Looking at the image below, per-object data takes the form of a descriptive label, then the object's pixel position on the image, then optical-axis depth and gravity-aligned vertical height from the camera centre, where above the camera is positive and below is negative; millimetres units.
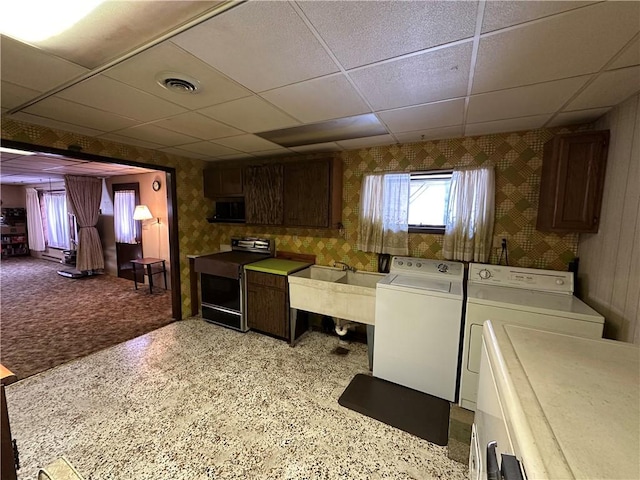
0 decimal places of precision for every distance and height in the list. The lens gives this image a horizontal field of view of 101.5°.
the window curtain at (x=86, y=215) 5820 -79
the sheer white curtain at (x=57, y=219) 7191 -229
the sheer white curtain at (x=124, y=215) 5480 -73
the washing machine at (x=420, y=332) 2146 -979
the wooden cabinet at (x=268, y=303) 3094 -1077
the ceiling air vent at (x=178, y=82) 1496 +785
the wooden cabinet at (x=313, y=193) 3090 +274
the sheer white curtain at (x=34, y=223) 7992 -378
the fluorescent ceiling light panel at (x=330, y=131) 2242 +812
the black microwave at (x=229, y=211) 3902 +45
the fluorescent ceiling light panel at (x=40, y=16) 1021 +803
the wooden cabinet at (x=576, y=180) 1896 +300
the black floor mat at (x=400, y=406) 1940 -1545
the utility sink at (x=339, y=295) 2600 -835
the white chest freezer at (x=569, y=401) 529 -477
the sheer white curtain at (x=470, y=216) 2521 +27
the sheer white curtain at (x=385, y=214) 2914 +34
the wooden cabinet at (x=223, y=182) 3729 +465
